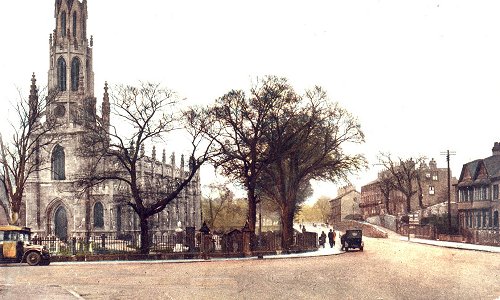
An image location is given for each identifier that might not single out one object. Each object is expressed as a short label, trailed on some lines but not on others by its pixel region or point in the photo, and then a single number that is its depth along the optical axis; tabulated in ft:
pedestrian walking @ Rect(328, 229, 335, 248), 176.15
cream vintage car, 102.78
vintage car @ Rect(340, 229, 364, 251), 152.35
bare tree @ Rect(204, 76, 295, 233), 139.64
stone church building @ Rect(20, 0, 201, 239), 215.31
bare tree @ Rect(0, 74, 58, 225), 139.13
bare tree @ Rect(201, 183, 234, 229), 182.91
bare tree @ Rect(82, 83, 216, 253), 119.44
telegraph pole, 204.46
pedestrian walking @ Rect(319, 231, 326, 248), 171.61
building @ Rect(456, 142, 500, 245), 197.57
